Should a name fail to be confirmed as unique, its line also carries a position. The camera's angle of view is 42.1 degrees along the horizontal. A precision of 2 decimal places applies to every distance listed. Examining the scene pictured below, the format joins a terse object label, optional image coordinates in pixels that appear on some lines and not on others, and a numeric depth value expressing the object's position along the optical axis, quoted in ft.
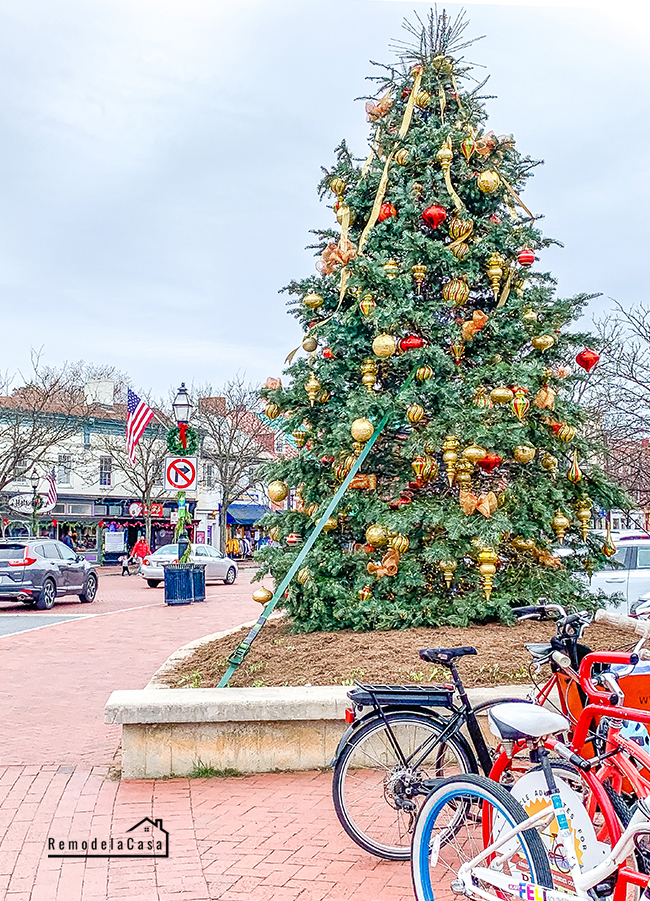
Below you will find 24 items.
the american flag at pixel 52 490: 114.06
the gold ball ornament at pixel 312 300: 27.78
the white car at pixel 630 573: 46.55
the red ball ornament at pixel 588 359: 26.22
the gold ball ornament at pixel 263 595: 26.66
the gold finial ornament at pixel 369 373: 26.58
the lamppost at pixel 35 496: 115.05
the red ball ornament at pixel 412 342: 25.91
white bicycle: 9.77
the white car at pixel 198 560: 96.37
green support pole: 21.99
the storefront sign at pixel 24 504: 139.74
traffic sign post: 56.18
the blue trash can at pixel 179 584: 69.62
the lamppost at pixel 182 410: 59.88
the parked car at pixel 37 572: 64.85
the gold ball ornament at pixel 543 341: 26.71
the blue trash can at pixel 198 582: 73.51
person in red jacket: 124.06
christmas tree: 25.43
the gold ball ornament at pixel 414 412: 25.35
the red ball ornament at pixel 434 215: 26.71
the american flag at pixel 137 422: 91.04
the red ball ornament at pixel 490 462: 25.26
